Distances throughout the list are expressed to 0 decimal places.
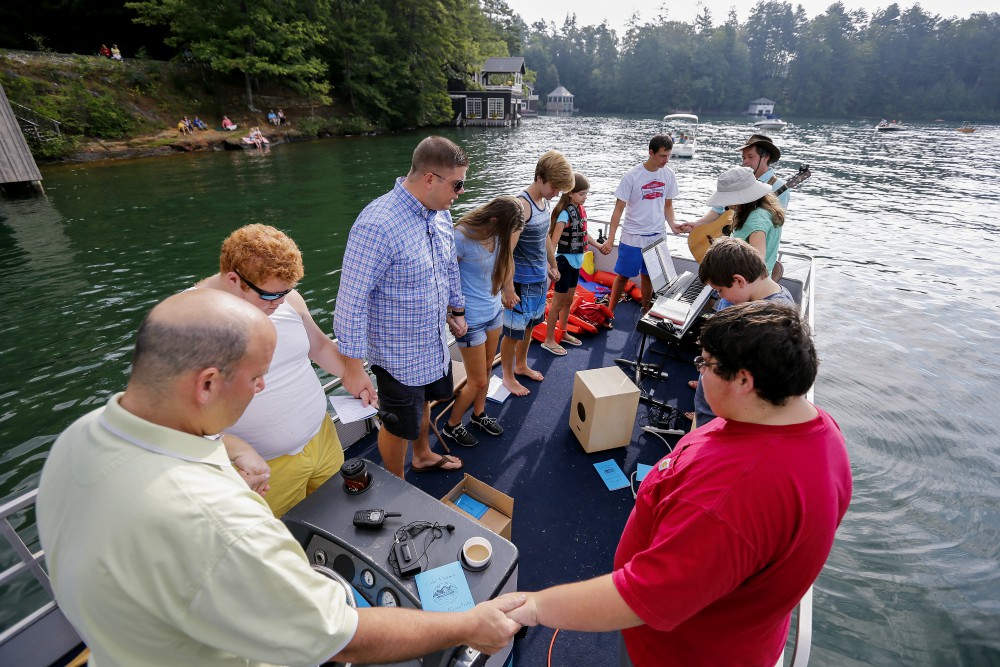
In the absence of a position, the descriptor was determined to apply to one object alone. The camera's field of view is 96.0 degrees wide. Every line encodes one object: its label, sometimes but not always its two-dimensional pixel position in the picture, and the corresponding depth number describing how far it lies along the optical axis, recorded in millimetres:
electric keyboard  3990
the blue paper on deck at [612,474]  3266
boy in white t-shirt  4812
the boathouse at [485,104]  39219
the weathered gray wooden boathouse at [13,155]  12562
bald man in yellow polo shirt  820
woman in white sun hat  3342
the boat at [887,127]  41712
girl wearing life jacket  4199
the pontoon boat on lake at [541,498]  1812
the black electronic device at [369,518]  1825
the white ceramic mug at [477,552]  1712
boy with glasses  1015
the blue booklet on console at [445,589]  1605
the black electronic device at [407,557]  1680
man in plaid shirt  2207
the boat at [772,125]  40656
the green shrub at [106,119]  19438
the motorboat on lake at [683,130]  25356
